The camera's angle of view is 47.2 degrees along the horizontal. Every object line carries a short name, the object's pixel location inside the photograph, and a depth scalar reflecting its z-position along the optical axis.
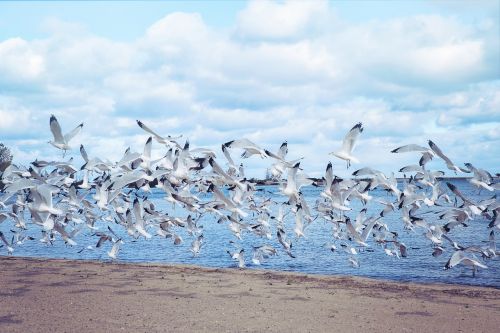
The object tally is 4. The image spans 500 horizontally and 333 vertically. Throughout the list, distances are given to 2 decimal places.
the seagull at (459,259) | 13.18
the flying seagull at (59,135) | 12.66
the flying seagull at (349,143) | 12.23
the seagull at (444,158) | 12.58
